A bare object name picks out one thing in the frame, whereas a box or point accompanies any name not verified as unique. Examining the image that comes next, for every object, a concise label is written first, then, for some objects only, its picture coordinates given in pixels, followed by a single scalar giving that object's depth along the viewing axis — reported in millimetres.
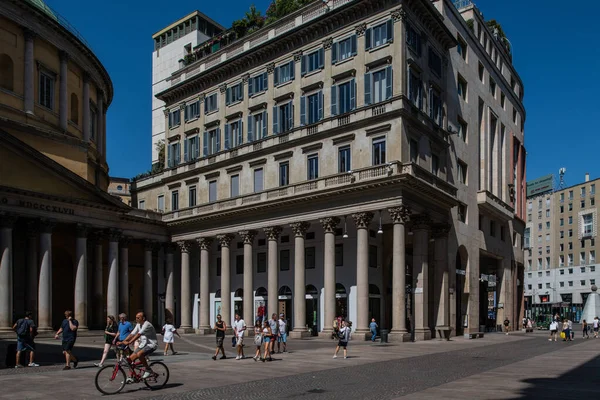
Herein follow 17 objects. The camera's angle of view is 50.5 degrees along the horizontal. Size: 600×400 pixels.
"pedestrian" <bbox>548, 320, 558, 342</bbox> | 46031
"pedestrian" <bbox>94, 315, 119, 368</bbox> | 22250
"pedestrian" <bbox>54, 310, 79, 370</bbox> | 22578
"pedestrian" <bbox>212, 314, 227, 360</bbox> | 27344
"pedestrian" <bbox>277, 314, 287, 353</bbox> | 31719
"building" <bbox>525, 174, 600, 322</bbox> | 117312
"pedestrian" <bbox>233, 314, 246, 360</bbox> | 27281
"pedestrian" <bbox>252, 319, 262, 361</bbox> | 26531
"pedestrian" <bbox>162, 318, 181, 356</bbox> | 28961
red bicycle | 16562
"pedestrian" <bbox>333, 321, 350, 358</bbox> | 27391
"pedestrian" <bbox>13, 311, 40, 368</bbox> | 22594
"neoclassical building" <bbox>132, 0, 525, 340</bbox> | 42375
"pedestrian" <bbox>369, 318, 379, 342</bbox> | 40562
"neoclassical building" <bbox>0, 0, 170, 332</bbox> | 41844
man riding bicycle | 16705
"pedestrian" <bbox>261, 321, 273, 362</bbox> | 26875
